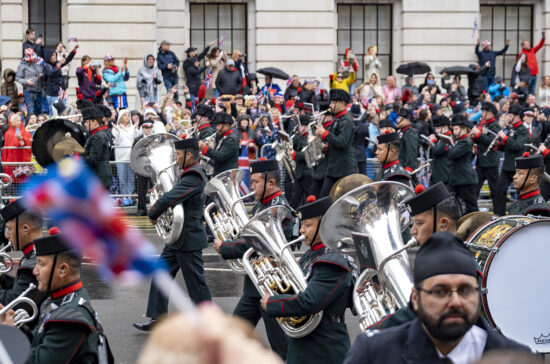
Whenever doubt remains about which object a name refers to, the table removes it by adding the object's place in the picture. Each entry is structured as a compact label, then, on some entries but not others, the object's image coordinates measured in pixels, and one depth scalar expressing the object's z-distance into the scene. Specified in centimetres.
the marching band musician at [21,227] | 636
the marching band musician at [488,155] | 1644
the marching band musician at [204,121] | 1436
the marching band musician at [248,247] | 699
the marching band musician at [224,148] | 1323
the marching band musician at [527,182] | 827
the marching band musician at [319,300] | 537
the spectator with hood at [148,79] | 2173
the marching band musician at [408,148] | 1525
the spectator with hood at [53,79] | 2011
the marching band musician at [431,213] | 486
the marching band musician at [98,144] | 1428
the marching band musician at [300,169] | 1523
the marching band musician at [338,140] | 1317
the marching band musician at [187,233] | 886
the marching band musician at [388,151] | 1092
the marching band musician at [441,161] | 1538
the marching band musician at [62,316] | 456
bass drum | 652
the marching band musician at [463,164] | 1480
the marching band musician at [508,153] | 1588
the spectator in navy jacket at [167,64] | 2319
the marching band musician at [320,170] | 1395
